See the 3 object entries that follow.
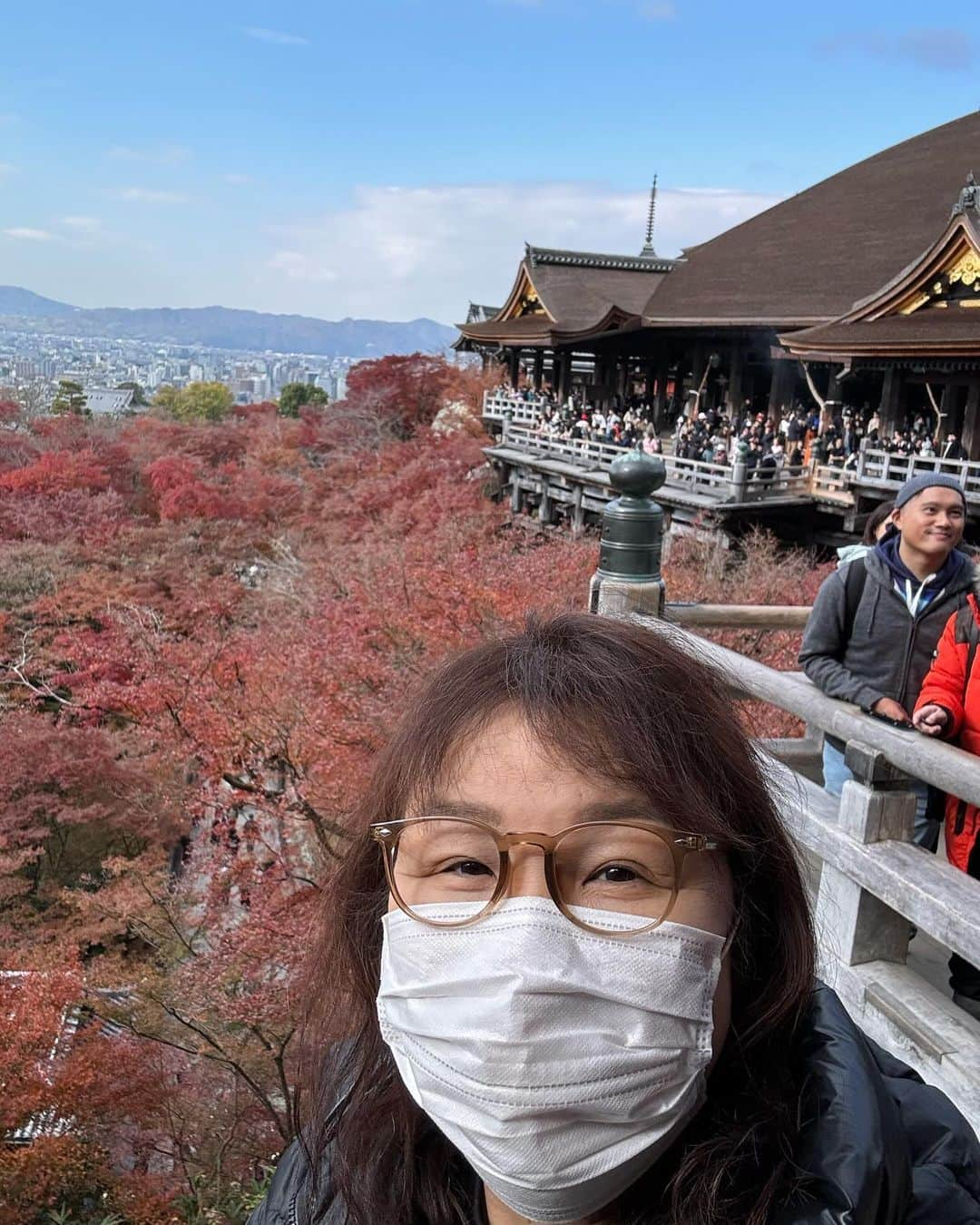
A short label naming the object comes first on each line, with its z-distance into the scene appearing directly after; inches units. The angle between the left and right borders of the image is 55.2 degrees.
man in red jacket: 99.6
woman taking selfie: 41.1
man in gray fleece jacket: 110.7
